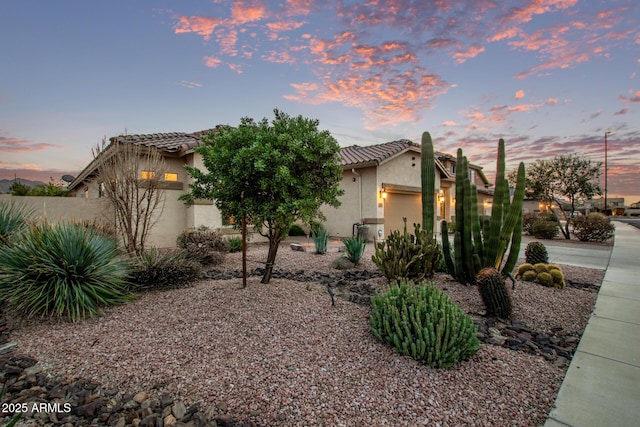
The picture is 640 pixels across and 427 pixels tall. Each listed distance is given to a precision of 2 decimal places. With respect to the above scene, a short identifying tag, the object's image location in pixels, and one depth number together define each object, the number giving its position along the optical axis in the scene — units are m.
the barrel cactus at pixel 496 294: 4.43
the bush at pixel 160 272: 5.48
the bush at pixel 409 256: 5.68
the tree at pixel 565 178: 17.81
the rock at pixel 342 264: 8.20
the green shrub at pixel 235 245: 11.17
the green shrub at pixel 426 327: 3.00
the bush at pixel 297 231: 16.18
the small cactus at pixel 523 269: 6.77
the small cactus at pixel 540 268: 6.48
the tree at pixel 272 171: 4.70
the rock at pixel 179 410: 2.40
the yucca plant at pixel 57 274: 4.13
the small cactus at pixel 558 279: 6.11
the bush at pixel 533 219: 19.30
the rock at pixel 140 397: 2.61
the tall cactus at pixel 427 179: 6.41
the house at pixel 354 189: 12.15
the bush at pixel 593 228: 14.80
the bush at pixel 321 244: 10.20
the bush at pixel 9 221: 6.52
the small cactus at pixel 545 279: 6.15
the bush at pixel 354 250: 8.34
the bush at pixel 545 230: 16.31
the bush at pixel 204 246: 8.37
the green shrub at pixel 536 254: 7.58
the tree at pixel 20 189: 20.12
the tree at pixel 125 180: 7.66
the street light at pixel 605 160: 30.22
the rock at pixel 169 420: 2.32
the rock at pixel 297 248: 11.00
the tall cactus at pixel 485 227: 5.68
